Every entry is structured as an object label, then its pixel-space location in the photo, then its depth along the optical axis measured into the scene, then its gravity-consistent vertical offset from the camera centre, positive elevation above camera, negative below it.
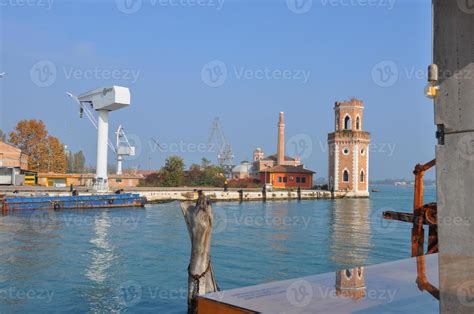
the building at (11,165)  55.91 +1.96
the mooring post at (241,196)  61.66 -1.69
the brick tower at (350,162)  74.06 +3.94
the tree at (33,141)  71.38 +6.07
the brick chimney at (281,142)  96.19 +8.91
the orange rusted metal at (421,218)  13.64 -0.94
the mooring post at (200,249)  8.96 -1.30
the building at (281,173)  78.81 +1.97
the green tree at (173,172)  73.25 +1.63
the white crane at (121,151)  79.32 +5.26
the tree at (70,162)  118.02 +4.83
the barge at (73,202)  36.46 -1.88
